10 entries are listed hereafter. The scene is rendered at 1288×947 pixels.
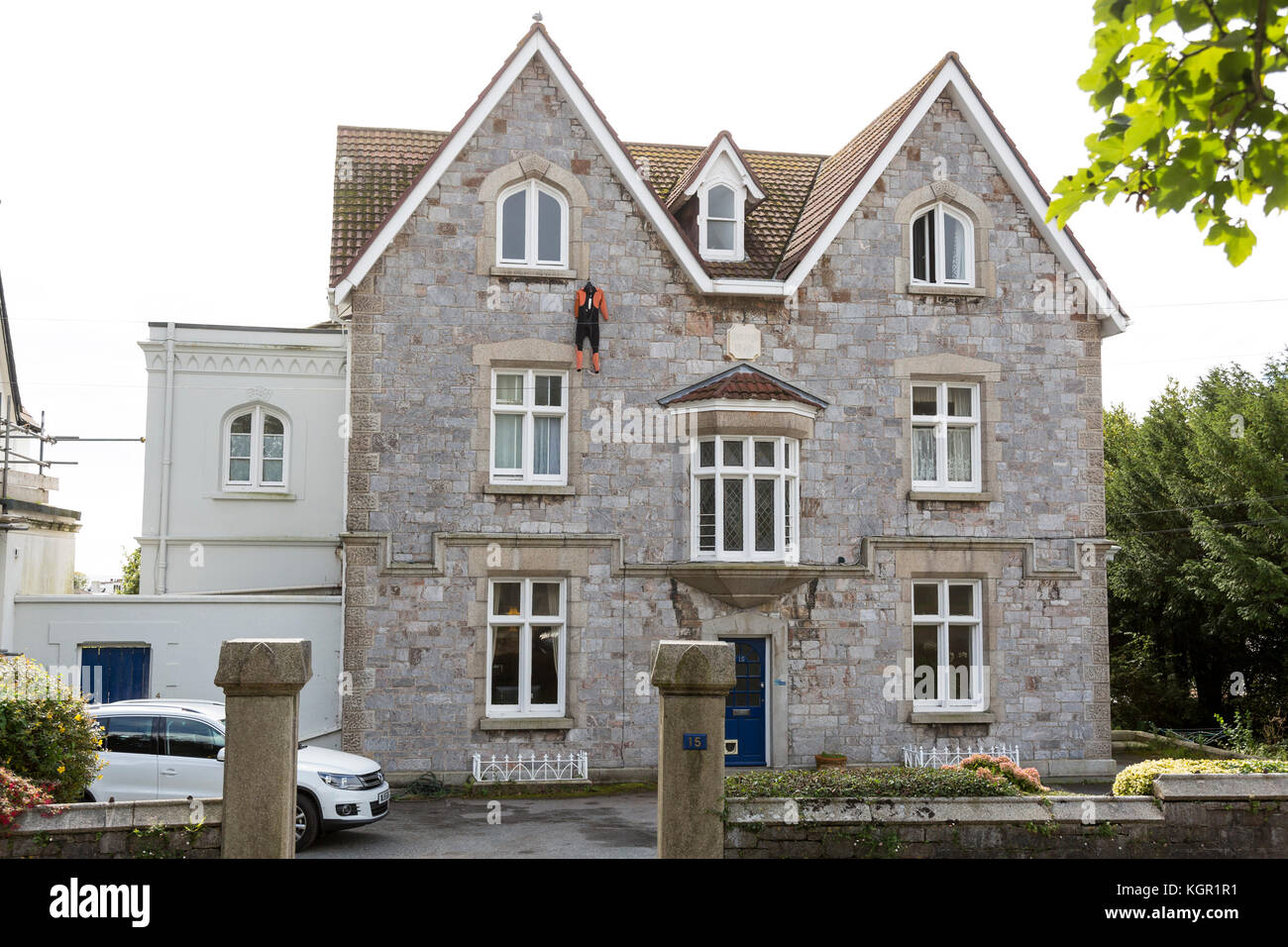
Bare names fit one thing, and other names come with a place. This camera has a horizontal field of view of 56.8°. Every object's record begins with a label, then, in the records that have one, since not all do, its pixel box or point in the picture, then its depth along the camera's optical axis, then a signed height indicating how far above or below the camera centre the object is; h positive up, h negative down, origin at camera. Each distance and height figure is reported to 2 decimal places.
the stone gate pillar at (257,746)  9.72 -1.36
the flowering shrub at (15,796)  9.67 -1.80
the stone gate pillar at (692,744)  9.97 -1.36
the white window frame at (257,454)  24.45 +2.60
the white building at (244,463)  23.92 +2.40
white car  13.95 -2.24
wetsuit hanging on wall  19.91 +4.47
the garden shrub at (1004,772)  12.59 -2.01
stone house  19.41 +2.26
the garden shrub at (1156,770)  12.03 -1.88
